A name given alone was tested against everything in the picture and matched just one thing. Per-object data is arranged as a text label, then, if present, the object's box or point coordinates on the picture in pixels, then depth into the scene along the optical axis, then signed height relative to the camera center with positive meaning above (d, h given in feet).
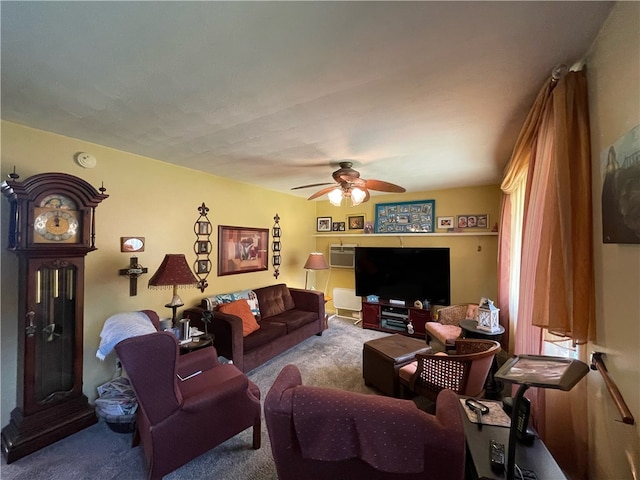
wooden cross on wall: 8.45 -0.97
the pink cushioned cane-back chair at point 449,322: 11.09 -3.79
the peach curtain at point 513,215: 5.21 +1.11
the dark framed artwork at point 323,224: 18.06 +1.35
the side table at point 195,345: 8.12 -3.26
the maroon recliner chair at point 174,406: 4.81 -3.54
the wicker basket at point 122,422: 6.74 -4.70
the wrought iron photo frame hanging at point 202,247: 11.02 -0.17
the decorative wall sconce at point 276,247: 15.09 -0.23
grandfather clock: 6.05 -1.53
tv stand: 13.73 -4.19
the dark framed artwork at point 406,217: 14.79 +1.59
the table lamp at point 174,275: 8.01 -1.01
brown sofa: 9.30 -3.61
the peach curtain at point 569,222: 3.93 +0.34
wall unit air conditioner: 16.92 -0.81
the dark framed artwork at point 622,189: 2.82 +0.64
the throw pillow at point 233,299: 10.72 -2.48
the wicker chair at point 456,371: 6.66 -3.48
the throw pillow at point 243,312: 10.47 -2.91
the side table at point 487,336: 8.74 -3.60
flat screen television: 13.35 -1.68
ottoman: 8.25 -3.89
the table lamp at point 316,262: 15.28 -1.14
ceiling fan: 8.86 +1.99
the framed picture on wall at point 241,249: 12.07 -0.32
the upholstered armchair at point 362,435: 3.38 -2.61
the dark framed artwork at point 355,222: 16.83 +1.42
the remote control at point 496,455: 3.77 -3.26
